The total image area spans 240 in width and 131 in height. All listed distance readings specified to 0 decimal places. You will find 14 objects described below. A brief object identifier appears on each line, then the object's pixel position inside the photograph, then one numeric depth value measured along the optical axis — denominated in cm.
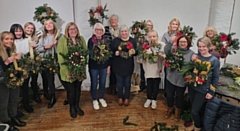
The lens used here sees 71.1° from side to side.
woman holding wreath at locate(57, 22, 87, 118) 250
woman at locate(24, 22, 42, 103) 272
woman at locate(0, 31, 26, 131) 222
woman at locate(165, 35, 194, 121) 237
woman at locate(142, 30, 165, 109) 271
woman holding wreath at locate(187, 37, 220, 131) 213
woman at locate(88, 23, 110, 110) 268
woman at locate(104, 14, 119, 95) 315
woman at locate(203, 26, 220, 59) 264
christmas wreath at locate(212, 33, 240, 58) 251
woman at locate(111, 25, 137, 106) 274
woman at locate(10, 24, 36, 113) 256
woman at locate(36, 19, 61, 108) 279
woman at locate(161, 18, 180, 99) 292
